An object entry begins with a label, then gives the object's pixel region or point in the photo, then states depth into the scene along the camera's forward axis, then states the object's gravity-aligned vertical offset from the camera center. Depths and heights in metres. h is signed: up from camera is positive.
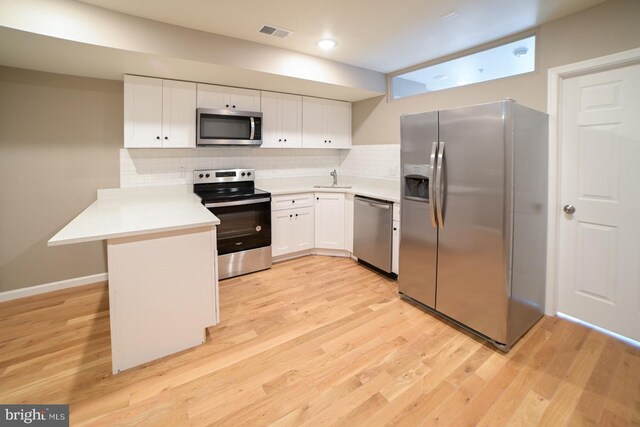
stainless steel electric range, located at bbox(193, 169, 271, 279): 3.41 -0.22
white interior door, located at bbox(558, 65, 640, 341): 2.25 +0.01
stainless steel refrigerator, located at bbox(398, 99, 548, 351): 2.17 -0.09
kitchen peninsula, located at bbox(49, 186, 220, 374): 1.96 -0.53
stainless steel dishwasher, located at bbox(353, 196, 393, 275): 3.44 -0.37
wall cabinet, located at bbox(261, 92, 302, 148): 3.91 +1.06
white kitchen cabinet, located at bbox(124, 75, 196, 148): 3.05 +0.90
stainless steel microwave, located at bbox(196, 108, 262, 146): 3.40 +0.85
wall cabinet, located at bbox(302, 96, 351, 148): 4.27 +1.13
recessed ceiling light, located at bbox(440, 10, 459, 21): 2.44 +1.50
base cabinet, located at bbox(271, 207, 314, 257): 3.93 -0.39
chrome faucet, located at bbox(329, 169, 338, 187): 4.67 +0.38
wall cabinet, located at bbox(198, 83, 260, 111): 3.43 +1.20
